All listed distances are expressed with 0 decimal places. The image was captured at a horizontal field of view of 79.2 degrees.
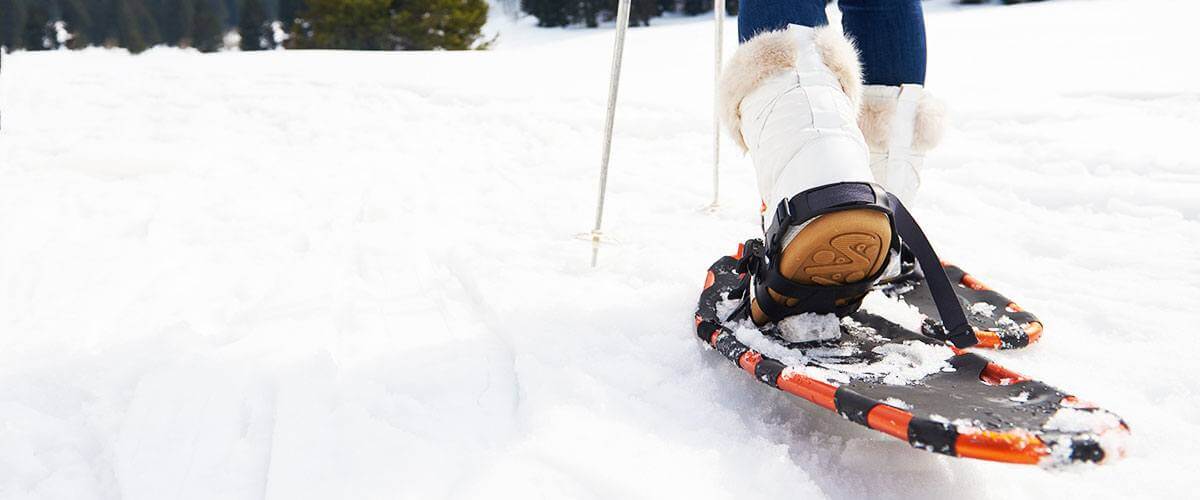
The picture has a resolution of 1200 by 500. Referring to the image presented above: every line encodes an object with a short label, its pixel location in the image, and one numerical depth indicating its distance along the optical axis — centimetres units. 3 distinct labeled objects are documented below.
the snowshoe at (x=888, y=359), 80
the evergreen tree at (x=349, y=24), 2077
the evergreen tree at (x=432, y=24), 2059
